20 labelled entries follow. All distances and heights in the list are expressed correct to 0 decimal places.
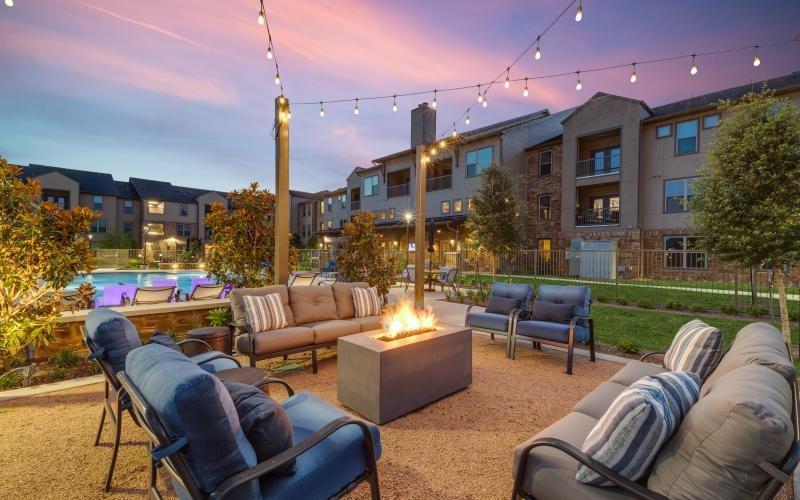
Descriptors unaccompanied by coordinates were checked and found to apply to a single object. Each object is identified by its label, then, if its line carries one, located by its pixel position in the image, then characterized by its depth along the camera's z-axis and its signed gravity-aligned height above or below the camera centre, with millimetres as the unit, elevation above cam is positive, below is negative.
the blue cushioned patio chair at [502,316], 5819 -1228
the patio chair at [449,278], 13321 -1289
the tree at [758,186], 6219 +1159
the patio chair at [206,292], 7562 -1104
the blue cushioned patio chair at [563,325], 5191 -1228
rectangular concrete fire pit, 3566 -1383
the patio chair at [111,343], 2461 -731
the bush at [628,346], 5984 -1691
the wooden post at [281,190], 6066 +902
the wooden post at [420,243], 7512 +14
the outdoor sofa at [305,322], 4664 -1228
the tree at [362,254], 8406 -262
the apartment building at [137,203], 33469 +3988
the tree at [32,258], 4055 -232
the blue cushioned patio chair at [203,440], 1430 -851
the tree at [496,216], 13086 +1104
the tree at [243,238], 6547 +72
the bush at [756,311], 8945 -1575
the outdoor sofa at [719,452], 1357 -844
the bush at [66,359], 4613 -1585
